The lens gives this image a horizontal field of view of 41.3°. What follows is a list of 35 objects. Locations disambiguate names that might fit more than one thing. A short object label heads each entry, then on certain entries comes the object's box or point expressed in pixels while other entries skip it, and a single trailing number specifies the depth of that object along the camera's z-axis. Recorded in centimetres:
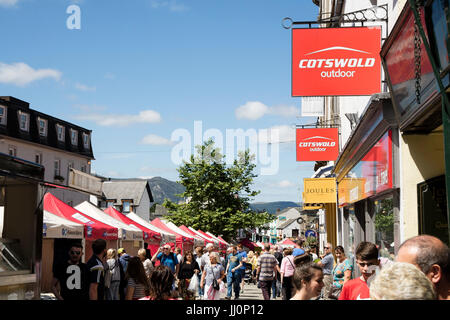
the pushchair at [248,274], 3021
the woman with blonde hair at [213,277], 1460
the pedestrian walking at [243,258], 2107
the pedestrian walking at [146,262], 1346
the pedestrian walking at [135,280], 851
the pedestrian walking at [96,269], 866
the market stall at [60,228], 1316
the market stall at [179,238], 2781
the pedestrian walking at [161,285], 554
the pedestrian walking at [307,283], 479
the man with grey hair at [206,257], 1751
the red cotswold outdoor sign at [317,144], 1981
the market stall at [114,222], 1764
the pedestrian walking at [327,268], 1325
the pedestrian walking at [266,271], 1623
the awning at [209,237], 4001
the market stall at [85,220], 1503
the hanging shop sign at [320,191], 2166
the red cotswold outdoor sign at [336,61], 981
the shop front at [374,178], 891
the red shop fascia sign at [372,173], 921
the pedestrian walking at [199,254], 1898
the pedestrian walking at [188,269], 1617
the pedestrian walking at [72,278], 855
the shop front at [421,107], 536
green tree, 5462
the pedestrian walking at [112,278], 1081
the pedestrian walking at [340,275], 1015
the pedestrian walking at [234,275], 1948
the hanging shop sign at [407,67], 595
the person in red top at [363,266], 555
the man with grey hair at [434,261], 316
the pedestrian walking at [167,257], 1568
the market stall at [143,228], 2052
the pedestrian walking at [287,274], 1577
